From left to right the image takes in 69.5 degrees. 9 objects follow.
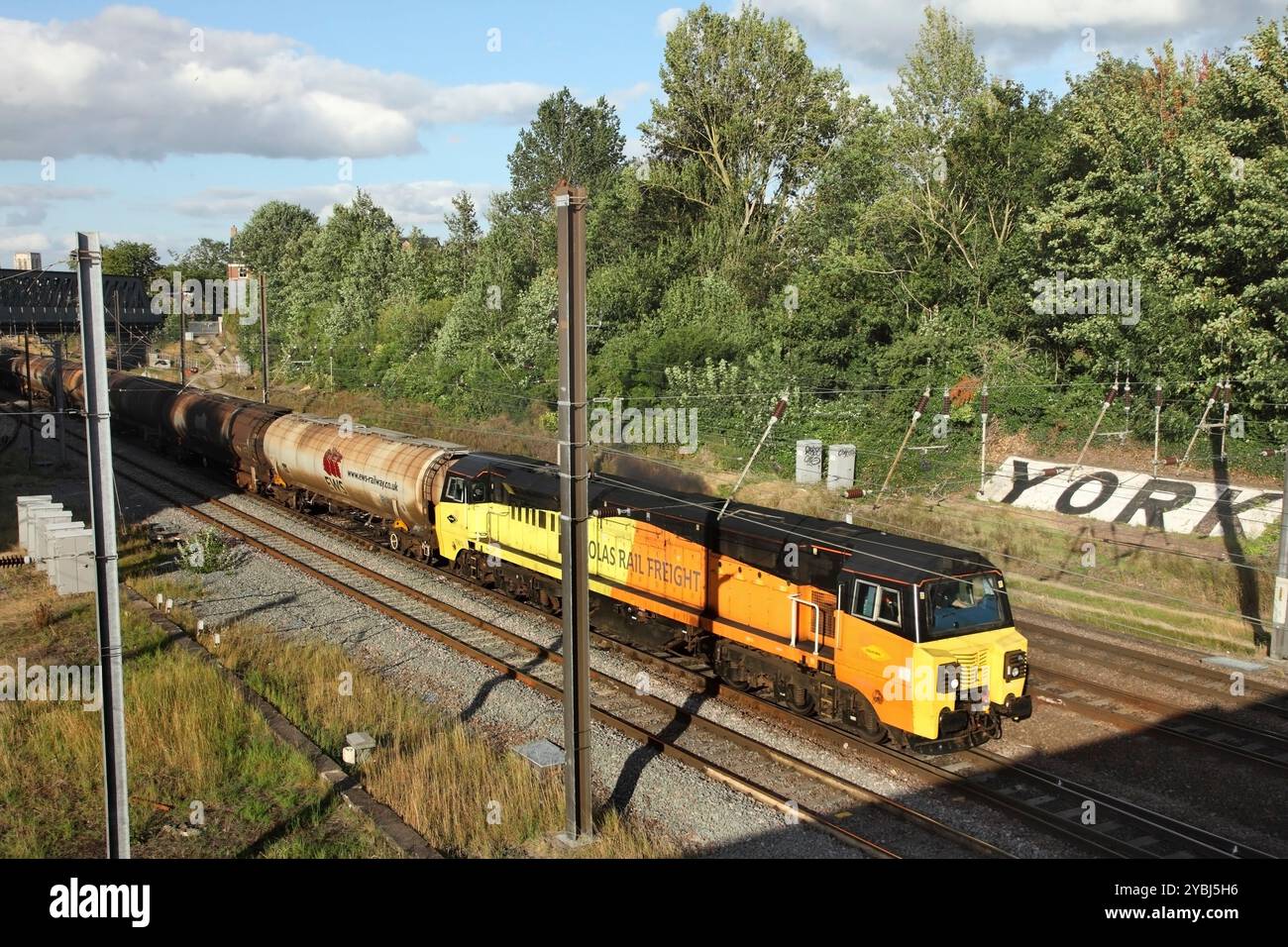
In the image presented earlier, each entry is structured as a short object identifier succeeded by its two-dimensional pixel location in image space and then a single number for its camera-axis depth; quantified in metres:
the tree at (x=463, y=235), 59.81
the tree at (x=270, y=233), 91.88
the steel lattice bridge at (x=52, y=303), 64.31
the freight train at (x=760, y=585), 12.58
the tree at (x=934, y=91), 36.78
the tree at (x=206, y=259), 106.38
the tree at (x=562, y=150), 55.78
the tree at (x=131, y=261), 115.25
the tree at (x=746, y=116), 46.53
